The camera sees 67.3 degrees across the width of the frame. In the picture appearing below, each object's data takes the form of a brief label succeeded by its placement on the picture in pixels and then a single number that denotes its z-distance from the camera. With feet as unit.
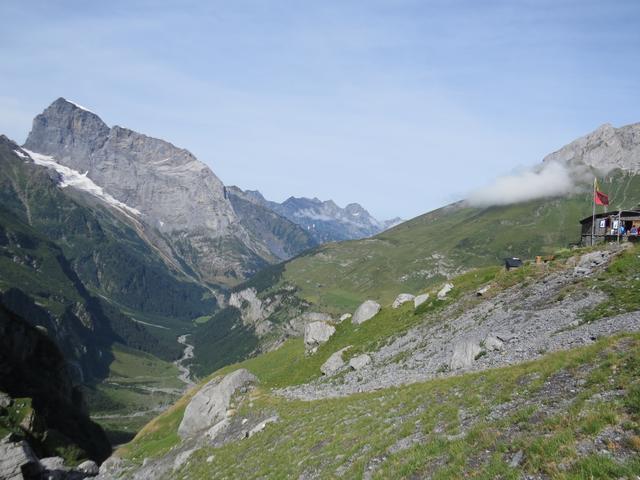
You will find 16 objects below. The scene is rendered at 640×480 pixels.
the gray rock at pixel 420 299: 196.45
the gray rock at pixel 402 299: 214.36
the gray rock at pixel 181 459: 142.96
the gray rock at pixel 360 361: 161.38
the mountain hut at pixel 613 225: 201.30
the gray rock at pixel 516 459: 55.93
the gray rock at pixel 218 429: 152.42
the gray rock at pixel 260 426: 133.28
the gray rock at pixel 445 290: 193.61
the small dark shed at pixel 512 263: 193.09
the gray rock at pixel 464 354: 122.11
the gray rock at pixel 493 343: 120.88
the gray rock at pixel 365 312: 213.32
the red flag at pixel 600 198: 193.45
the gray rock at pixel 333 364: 172.56
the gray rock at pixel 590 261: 144.15
